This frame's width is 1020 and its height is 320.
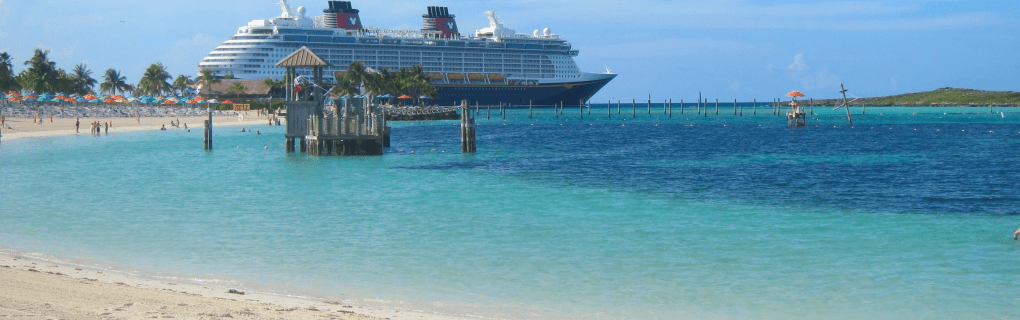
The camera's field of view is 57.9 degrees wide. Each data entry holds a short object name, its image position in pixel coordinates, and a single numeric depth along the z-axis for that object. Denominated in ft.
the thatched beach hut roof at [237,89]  353.70
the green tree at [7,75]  306.35
